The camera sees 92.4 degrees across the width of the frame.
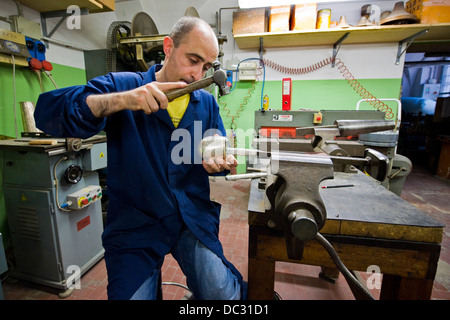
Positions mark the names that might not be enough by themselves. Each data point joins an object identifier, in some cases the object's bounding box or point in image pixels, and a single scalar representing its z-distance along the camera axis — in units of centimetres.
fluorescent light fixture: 178
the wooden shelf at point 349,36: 274
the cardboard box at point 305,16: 284
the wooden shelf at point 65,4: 196
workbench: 75
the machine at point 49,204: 146
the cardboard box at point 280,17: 292
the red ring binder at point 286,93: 331
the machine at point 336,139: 181
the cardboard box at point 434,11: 263
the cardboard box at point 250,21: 302
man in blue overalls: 84
